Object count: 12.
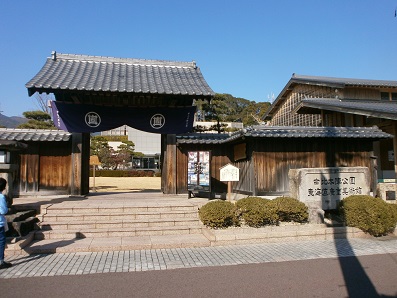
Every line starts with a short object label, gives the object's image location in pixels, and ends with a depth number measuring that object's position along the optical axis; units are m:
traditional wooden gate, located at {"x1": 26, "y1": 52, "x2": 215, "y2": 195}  12.16
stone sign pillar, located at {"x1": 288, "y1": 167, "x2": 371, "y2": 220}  10.23
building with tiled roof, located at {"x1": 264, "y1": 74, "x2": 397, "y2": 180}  17.83
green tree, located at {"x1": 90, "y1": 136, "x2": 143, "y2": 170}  48.44
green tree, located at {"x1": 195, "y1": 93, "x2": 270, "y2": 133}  33.34
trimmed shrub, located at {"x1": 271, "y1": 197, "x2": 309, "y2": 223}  9.36
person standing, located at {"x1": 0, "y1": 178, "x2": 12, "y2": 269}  6.38
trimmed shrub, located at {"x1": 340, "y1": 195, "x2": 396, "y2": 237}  8.87
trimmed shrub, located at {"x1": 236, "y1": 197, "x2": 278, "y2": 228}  9.05
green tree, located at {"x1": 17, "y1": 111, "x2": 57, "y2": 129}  35.72
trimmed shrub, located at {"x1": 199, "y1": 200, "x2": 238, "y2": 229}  8.86
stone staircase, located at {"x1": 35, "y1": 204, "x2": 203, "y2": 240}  8.79
